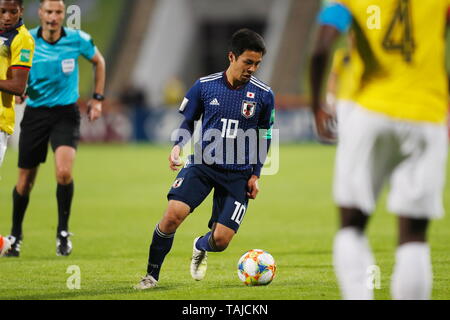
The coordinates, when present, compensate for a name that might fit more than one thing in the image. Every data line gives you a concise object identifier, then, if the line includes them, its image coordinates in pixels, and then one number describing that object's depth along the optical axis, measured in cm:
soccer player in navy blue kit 1357
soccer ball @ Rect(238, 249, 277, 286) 1367
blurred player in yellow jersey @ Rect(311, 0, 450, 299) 883
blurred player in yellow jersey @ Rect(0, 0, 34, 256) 1380
